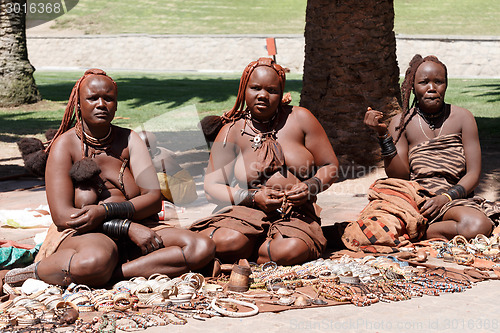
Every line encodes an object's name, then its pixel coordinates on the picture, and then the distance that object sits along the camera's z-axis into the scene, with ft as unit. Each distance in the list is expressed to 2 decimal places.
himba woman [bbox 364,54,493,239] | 18.48
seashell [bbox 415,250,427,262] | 16.78
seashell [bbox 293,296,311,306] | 13.64
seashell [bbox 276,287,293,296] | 14.15
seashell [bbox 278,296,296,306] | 13.69
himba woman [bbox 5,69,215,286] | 14.35
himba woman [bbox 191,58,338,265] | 16.22
